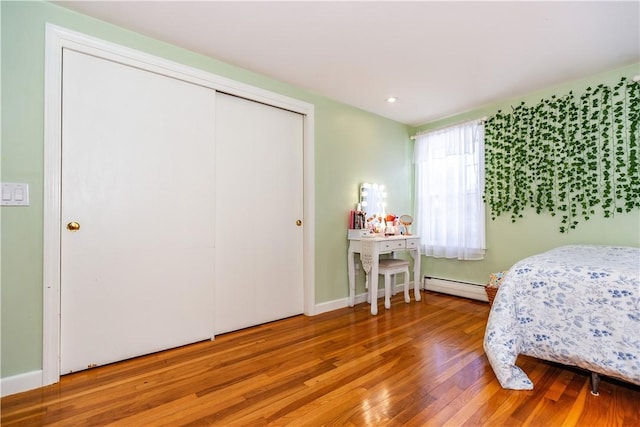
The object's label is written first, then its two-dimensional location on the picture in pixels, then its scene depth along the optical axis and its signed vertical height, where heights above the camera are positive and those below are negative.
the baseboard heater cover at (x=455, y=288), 3.55 -0.89
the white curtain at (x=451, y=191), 3.57 +0.29
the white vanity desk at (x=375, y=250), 3.11 -0.38
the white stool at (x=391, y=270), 3.24 -0.59
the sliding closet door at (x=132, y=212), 1.95 +0.02
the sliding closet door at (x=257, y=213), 2.60 +0.01
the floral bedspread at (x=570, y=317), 1.59 -0.58
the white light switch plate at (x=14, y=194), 1.71 +0.12
